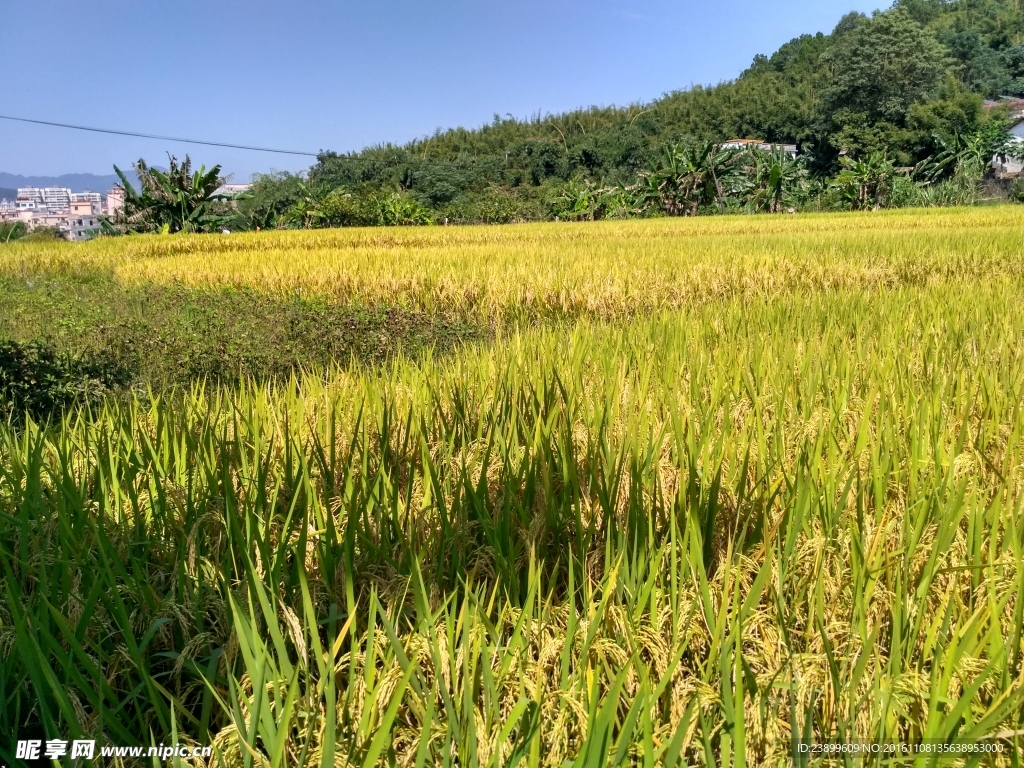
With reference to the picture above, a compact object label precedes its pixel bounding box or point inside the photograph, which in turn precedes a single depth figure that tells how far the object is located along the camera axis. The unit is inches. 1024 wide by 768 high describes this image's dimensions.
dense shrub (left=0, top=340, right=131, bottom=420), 111.7
